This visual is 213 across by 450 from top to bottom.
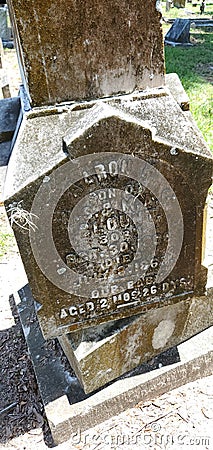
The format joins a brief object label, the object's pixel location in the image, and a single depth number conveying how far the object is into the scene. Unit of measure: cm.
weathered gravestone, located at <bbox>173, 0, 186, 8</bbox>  1784
